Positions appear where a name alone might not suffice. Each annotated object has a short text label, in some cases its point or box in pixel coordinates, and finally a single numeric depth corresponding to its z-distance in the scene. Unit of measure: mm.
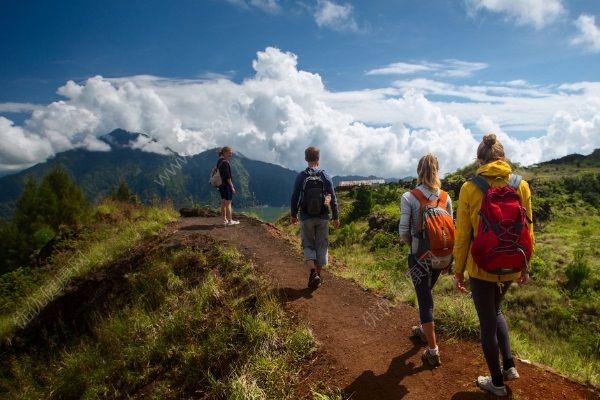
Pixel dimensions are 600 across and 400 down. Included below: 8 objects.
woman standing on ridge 12141
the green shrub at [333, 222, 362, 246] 19172
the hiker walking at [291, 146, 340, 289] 7117
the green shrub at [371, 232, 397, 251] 17500
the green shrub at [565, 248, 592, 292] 12523
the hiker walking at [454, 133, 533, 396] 3811
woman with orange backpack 4715
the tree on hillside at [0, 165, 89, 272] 36500
